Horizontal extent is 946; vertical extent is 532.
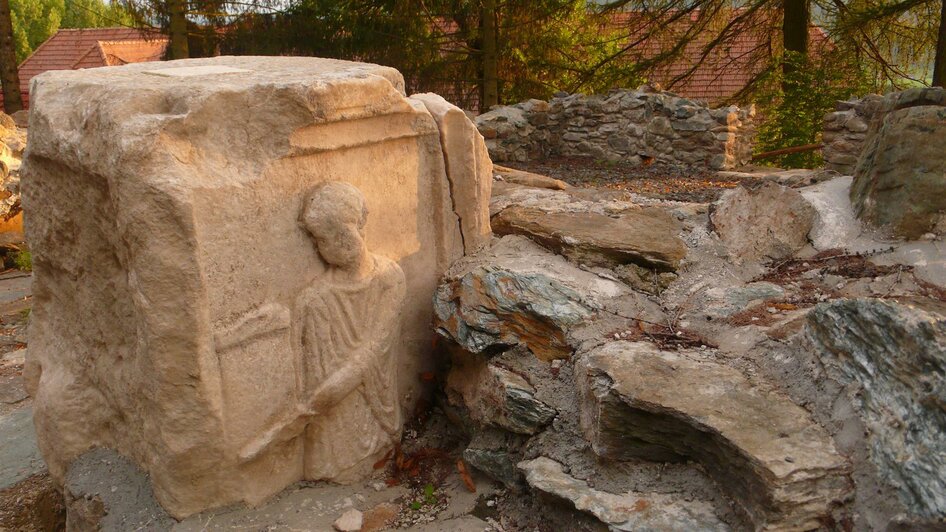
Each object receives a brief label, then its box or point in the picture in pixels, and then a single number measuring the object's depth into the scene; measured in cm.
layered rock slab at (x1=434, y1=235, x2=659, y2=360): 312
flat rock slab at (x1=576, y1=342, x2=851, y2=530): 215
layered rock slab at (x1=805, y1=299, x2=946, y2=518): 198
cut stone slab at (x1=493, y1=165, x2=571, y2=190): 521
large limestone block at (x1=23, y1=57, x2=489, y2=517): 261
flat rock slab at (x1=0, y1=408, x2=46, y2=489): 389
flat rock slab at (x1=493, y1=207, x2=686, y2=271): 354
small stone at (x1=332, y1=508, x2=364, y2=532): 295
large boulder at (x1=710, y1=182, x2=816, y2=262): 361
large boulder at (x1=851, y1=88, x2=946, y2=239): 325
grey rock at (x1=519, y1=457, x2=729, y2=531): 239
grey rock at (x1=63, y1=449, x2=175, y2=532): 293
